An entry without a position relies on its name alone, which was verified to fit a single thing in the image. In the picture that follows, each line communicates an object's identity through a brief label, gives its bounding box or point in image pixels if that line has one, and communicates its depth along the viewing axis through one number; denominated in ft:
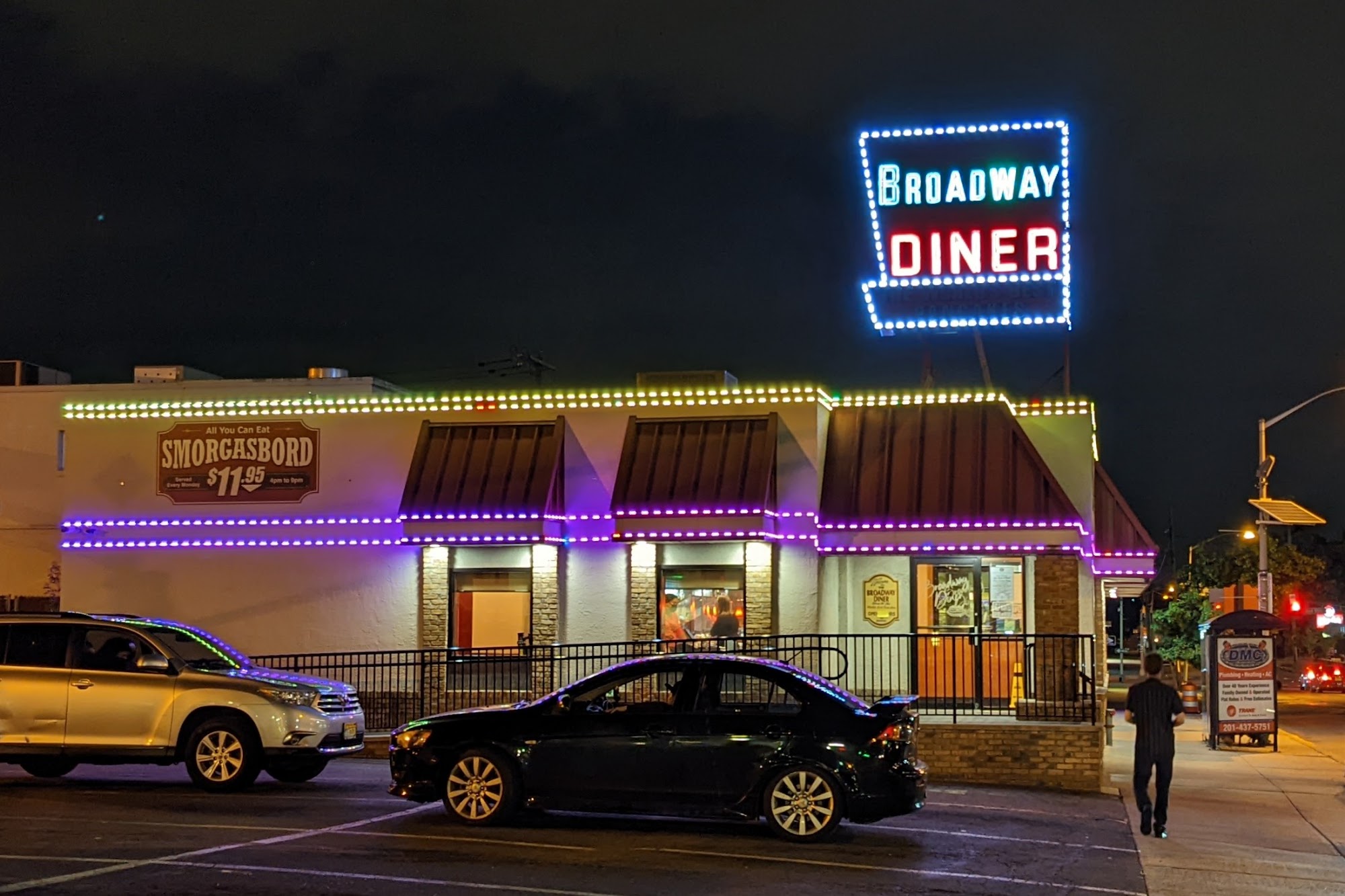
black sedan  39.73
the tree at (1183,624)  167.12
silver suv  47.34
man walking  43.06
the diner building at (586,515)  68.59
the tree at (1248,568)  182.80
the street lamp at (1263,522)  98.02
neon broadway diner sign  82.69
